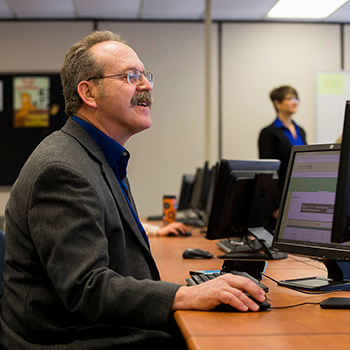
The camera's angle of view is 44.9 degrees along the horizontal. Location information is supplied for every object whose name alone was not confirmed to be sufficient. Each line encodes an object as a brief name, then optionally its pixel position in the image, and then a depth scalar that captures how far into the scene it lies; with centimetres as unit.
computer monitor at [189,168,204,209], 352
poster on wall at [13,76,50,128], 507
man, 98
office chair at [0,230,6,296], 136
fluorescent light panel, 465
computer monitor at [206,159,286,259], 181
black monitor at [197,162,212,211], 334
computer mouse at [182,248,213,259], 175
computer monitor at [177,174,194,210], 403
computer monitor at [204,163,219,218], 292
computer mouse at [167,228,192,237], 253
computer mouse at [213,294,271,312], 101
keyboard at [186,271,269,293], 119
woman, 358
